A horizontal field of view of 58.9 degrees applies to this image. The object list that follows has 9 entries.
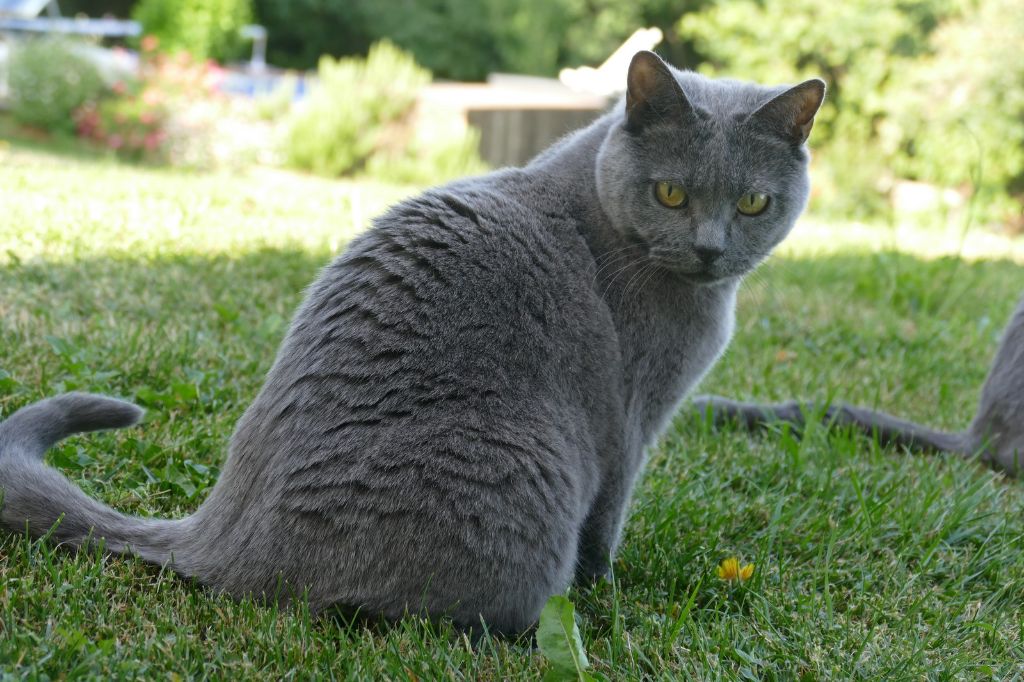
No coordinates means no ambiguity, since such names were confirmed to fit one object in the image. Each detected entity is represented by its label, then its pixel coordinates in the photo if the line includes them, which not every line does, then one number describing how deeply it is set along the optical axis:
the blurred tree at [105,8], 20.11
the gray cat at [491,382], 1.48
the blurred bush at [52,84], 9.80
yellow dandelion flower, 1.76
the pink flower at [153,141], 8.17
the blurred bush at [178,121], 8.16
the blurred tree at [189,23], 17.02
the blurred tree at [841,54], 10.81
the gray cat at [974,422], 2.50
